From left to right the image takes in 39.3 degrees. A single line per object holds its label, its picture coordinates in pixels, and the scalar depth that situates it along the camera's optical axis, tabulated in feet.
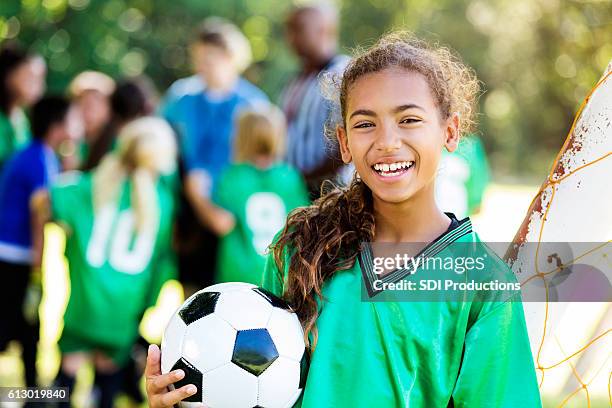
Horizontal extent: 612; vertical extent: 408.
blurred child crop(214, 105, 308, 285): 16.26
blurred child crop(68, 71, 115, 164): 20.56
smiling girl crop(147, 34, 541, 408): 6.20
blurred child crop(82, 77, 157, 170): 17.15
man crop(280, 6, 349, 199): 16.33
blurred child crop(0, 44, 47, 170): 18.43
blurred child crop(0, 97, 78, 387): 15.99
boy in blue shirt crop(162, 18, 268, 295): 17.57
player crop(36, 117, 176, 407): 14.98
